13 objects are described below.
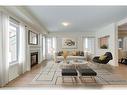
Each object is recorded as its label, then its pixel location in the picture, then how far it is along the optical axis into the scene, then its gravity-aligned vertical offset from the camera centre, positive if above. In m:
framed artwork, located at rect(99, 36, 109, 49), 5.16 +0.27
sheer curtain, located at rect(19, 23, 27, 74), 3.29 -0.11
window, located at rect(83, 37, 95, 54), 6.63 +0.17
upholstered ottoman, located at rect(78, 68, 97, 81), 2.41 -0.80
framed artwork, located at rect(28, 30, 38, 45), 4.08 +0.47
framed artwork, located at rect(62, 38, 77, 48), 6.56 +0.25
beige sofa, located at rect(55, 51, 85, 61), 5.60 -0.63
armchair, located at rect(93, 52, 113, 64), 4.13 -0.60
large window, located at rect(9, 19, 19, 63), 2.94 +0.23
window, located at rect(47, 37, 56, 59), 6.63 +0.02
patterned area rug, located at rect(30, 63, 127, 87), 2.37 -1.07
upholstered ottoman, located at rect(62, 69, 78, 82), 2.43 -0.80
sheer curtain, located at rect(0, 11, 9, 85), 2.26 -0.05
